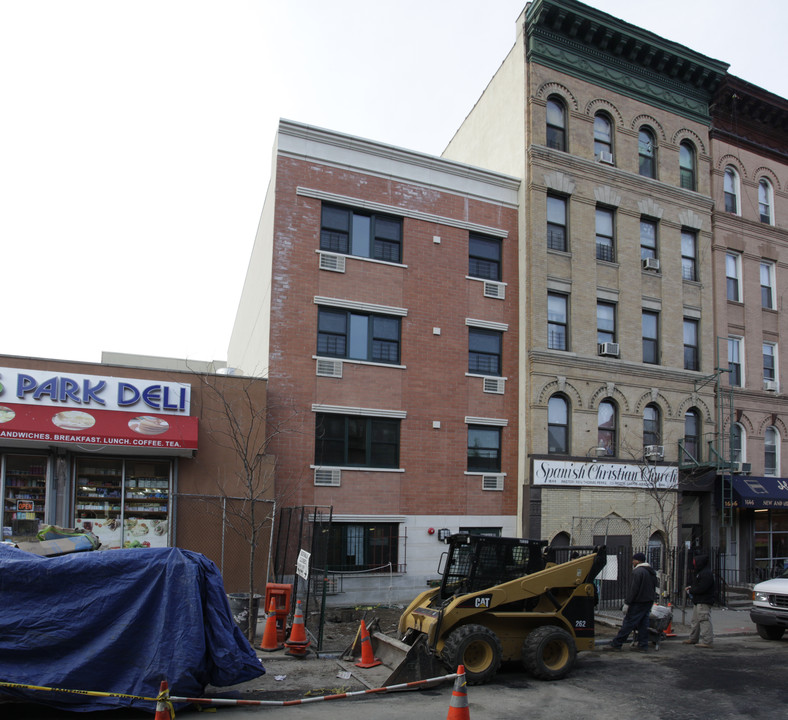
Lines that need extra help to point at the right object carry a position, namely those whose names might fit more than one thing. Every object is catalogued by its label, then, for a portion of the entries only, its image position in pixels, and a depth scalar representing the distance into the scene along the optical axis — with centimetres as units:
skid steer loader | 1077
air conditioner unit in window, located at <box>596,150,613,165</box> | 2383
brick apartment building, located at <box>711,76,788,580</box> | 2495
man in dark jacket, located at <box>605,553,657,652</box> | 1355
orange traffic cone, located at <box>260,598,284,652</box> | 1255
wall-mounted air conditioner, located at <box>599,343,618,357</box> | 2266
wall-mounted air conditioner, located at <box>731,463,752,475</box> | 2395
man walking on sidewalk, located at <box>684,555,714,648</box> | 1430
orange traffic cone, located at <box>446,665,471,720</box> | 698
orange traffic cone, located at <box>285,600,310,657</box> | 1212
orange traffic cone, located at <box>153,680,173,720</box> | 686
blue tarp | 829
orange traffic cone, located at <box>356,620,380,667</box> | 1134
